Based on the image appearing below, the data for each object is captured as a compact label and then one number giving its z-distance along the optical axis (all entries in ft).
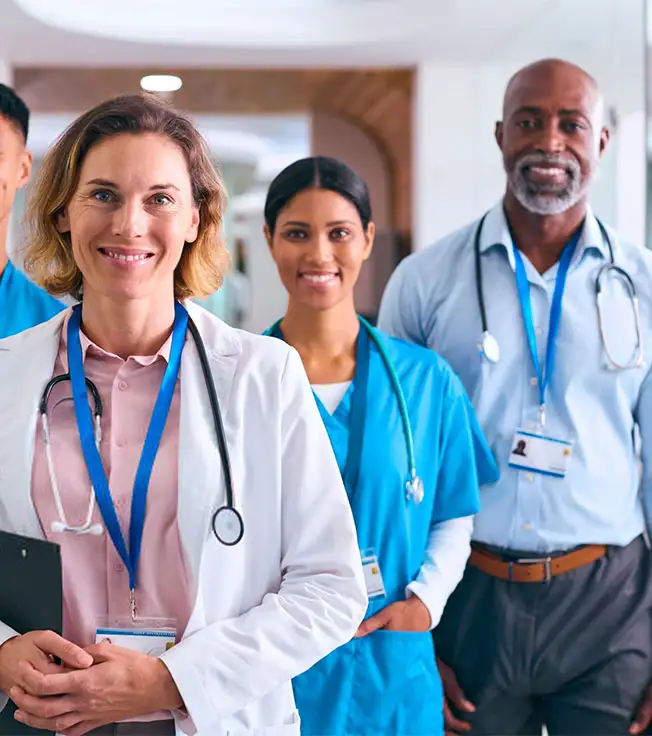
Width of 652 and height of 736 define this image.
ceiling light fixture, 11.18
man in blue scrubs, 6.41
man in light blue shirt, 6.69
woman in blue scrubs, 5.90
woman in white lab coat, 3.92
